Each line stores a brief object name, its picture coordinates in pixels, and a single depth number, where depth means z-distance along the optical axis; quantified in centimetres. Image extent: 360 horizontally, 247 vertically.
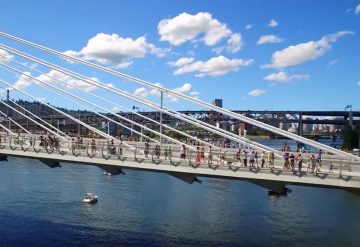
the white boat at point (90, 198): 3773
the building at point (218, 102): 15436
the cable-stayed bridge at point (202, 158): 2112
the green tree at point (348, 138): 8212
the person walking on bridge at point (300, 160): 2127
